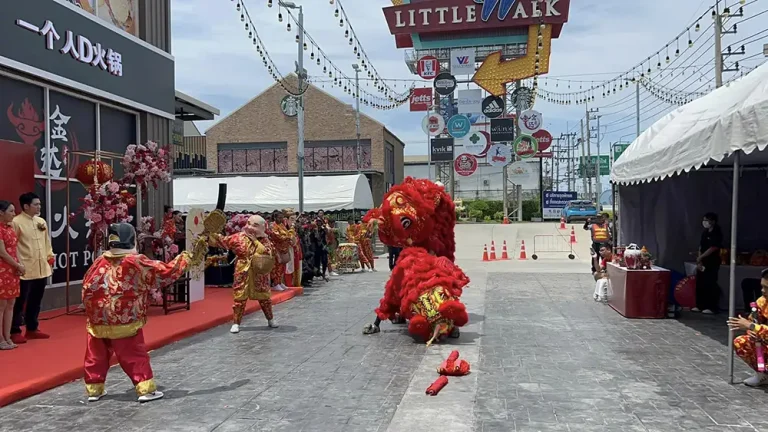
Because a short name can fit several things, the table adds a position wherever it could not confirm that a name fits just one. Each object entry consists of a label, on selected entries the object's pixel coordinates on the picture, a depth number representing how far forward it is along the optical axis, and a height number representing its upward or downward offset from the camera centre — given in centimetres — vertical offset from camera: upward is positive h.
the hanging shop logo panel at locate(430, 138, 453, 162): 3603 +309
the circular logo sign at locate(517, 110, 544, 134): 3512 +451
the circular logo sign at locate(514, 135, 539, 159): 3531 +316
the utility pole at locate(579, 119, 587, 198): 5372 +318
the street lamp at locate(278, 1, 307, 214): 1579 +323
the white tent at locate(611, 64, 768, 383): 586 +49
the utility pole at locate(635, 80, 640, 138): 3588 +539
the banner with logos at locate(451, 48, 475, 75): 3400 +751
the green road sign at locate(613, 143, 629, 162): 3767 +330
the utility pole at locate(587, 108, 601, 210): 4088 +283
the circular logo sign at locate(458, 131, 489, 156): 3553 +338
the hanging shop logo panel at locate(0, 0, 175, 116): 838 +229
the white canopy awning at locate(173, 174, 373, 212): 2244 +35
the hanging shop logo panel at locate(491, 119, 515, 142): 3412 +390
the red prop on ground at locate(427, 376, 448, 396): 546 -159
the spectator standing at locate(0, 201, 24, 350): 661 -71
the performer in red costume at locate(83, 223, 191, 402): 524 -86
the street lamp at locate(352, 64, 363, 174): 3497 +392
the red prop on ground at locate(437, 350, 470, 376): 607 -157
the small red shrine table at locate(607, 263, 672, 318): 928 -130
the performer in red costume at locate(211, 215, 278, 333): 835 -81
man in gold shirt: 722 -68
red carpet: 567 -159
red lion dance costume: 748 -73
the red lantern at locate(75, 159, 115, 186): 884 +42
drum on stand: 1744 -150
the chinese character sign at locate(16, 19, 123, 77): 885 +234
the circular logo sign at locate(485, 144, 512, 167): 3575 +270
